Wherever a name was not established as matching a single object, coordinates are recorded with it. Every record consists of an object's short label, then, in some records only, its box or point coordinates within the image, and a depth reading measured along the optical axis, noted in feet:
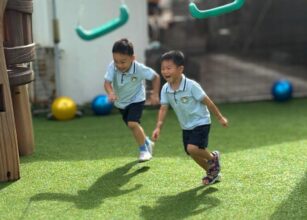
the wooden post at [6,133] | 14.84
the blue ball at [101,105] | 24.85
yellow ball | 23.79
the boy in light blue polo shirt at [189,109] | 13.87
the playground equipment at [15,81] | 14.90
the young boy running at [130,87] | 15.71
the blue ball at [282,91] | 26.91
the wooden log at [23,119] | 17.29
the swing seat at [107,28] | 17.49
